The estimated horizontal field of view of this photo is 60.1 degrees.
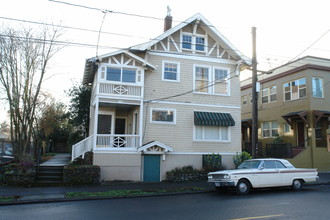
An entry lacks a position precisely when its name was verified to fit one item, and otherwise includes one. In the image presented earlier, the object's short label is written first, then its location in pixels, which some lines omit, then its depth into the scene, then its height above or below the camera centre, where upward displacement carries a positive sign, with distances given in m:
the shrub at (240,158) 17.95 -0.56
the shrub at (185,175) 16.42 -1.57
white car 11.73 -1.12
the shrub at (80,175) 14.55 -1.50
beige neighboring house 20.98 +3.21
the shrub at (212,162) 17.31 -0.83
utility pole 14.30 +2.35
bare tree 15.10 +3.45
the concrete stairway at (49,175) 14.86 -1.63
